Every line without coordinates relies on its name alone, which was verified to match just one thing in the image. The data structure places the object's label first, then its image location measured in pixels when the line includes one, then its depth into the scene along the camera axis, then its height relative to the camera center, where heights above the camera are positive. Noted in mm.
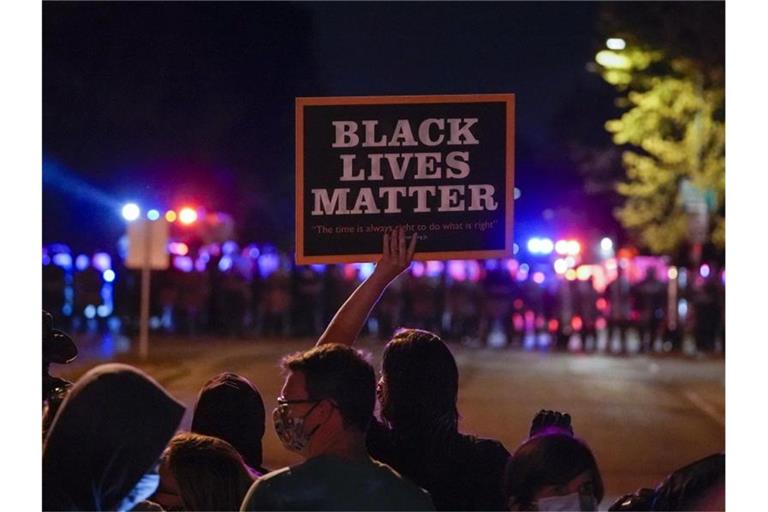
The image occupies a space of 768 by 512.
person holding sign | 7219 -524
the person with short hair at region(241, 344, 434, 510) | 5980 -499
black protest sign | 7492 +229
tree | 46400 +3001
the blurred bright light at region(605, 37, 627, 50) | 49687 +4198
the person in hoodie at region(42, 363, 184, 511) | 5445 -435
